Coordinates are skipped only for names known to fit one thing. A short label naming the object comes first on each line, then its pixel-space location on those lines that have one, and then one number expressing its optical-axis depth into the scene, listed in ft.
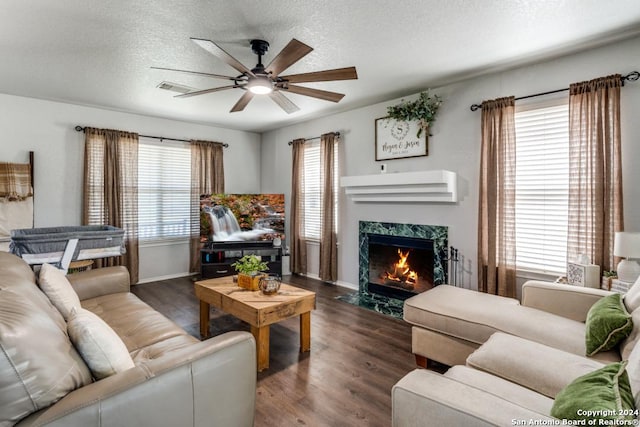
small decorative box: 8.49
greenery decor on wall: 12.40
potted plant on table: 9.81
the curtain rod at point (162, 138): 16.55
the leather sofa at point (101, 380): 3.38
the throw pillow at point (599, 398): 3.13
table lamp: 7.55
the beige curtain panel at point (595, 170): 8.72
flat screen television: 16.51
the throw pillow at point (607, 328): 5.64
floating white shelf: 11.55
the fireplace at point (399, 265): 13.00
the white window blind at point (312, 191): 17.43
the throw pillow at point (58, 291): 6.05
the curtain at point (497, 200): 10.57
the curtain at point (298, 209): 17.95
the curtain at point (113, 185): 14.92
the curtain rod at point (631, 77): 8.59
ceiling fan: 6.88
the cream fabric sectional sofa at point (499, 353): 3.81
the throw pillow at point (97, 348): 4.31
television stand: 16.31
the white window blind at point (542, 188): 9.82
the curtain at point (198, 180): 18.17
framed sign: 13.06
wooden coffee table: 8.32
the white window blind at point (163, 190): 16.78
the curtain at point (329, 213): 16.19
